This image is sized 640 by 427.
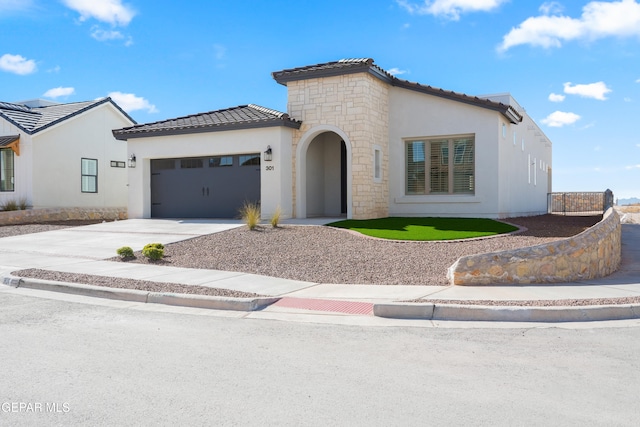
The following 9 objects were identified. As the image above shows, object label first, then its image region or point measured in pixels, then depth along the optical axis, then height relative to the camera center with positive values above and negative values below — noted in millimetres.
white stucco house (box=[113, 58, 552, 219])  18812 +1625
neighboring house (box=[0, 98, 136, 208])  25094 +1997
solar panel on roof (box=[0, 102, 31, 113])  28028 +4664
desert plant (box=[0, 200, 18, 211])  24328 -471
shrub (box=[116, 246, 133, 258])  12771 -1317
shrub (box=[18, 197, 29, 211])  24797 -385
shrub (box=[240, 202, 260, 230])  16109 -695
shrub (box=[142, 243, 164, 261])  12414 -1276
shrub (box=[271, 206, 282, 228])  16562 -724
